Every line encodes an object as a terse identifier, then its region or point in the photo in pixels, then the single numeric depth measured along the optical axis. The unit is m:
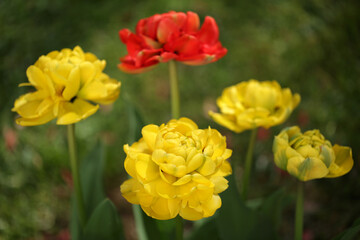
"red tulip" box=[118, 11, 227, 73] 0.61
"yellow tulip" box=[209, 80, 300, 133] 0.65
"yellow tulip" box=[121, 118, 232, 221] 0.45
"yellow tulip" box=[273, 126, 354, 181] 0.52
